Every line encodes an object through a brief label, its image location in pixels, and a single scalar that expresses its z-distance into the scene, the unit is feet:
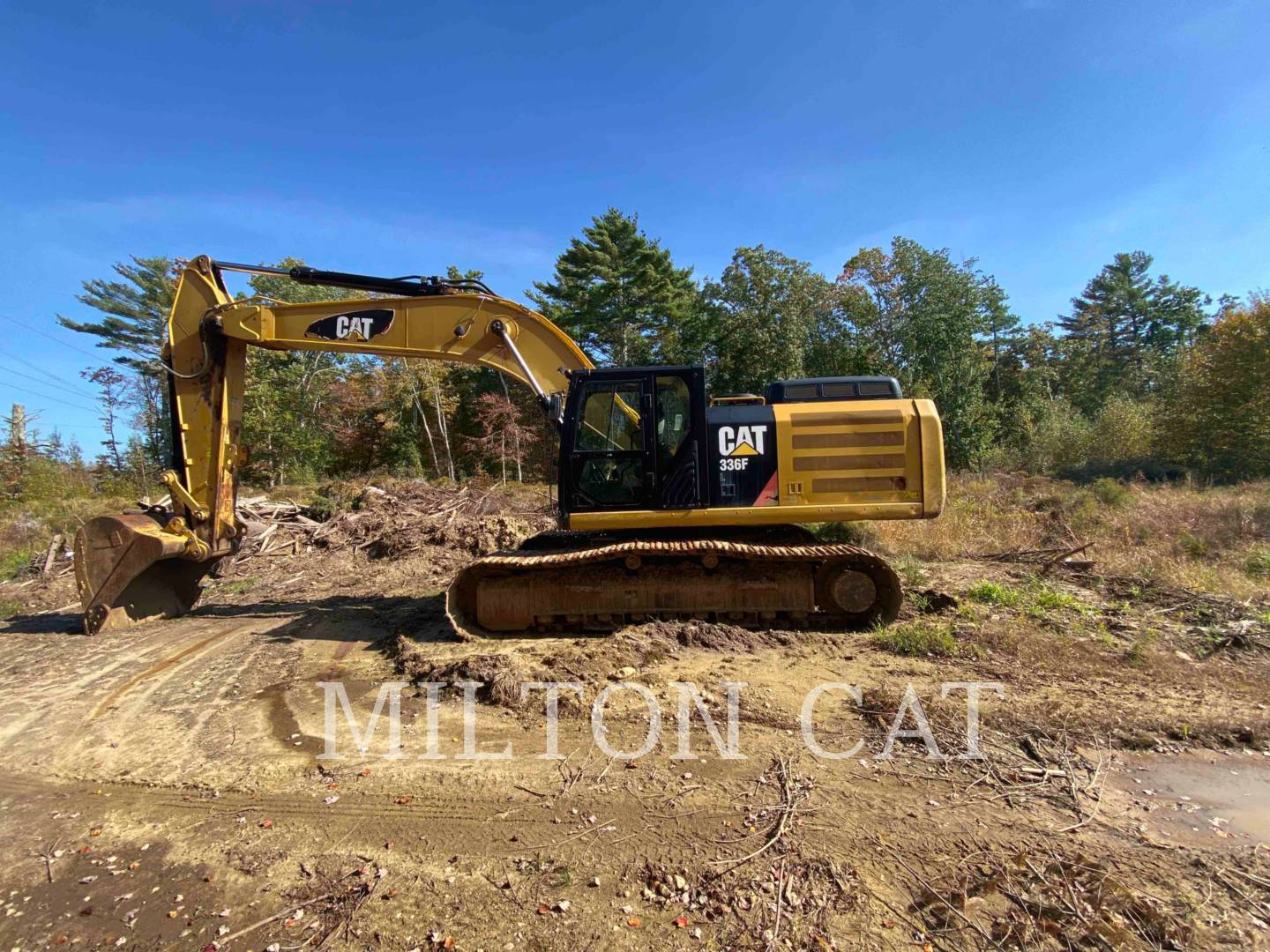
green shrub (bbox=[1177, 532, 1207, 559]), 28.78
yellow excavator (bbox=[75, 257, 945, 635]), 20.31
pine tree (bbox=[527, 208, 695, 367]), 93.66
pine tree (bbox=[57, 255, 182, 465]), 100.07
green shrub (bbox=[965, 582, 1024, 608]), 21.83
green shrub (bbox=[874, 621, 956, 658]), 17.48
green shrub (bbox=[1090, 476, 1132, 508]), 40.86
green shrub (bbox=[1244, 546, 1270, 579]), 25.39
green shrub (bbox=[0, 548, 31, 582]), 35.53
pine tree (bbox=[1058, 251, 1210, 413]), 134.00
